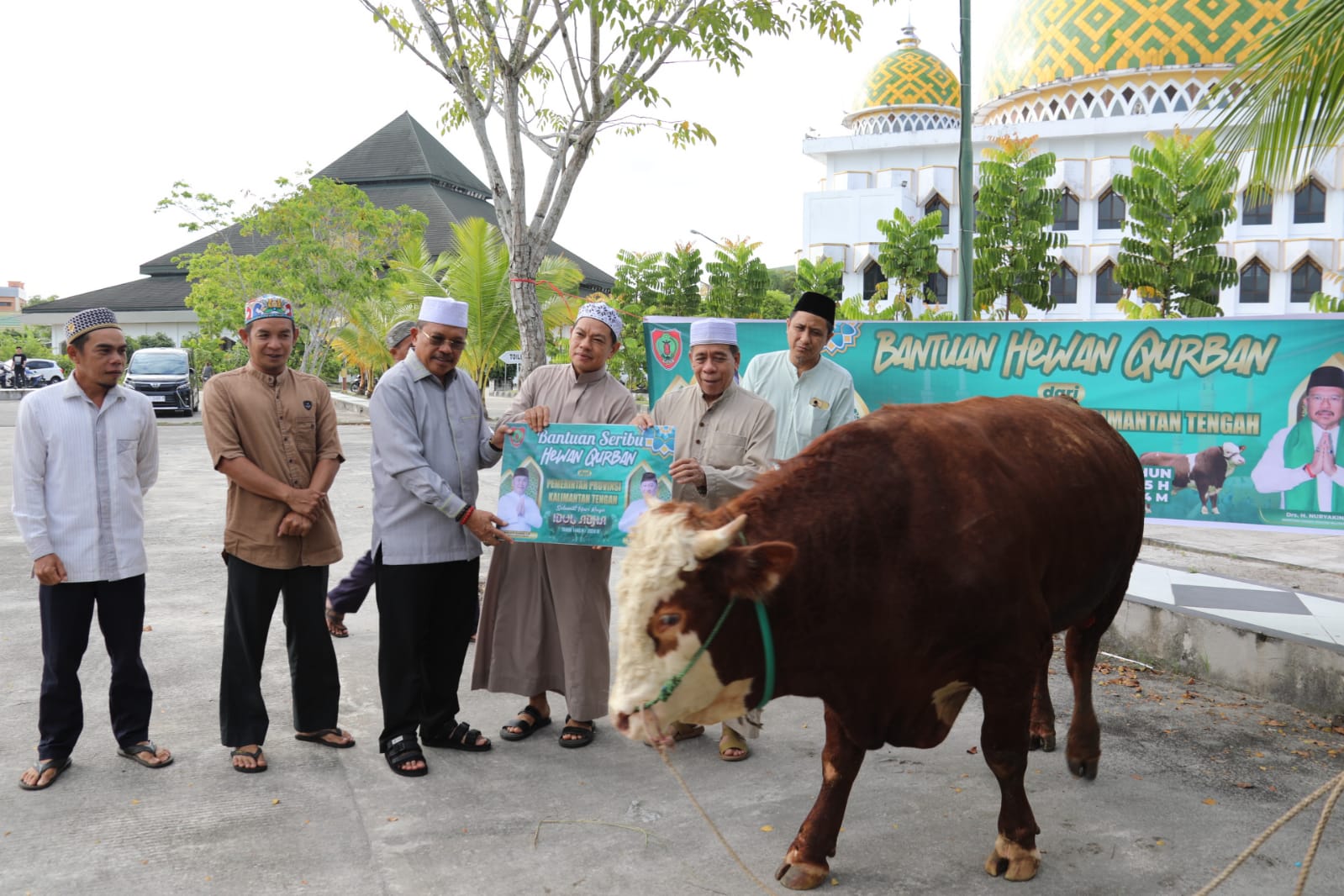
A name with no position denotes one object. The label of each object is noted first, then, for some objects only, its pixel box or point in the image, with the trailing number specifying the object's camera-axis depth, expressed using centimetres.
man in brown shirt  445
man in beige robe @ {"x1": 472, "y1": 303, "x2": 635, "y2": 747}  480
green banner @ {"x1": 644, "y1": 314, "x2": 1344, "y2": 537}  645
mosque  3625
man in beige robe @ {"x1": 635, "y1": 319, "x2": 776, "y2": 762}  462
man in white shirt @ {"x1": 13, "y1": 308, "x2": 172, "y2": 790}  427
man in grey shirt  450
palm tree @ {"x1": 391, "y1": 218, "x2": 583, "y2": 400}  2131
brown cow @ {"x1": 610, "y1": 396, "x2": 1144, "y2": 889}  303
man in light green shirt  505
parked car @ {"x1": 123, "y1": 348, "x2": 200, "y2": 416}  2612
